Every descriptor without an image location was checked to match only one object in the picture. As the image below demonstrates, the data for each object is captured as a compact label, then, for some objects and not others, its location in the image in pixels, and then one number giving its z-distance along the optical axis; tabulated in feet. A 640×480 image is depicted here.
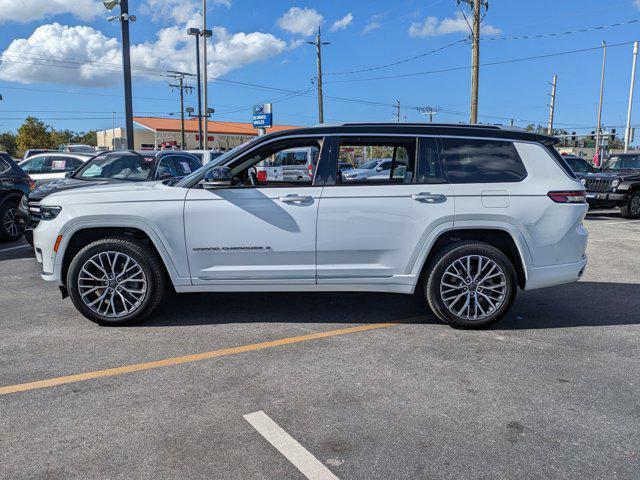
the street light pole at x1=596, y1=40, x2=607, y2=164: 147.95
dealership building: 250.78
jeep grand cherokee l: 15.72
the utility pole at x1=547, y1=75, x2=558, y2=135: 191.45
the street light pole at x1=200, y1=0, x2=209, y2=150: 96.07
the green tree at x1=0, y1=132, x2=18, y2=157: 271.65
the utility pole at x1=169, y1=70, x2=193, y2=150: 190.60
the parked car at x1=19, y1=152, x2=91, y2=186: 41.50
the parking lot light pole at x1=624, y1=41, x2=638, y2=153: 126.72
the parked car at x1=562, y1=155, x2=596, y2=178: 54.22
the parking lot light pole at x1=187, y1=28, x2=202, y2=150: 110.34
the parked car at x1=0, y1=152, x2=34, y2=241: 31.96
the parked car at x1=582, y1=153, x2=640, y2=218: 47.65
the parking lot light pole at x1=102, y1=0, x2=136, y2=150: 51.24
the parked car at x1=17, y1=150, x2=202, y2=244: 28.53
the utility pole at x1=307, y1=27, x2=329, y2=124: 123.34
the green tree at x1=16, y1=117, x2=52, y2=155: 204.44
